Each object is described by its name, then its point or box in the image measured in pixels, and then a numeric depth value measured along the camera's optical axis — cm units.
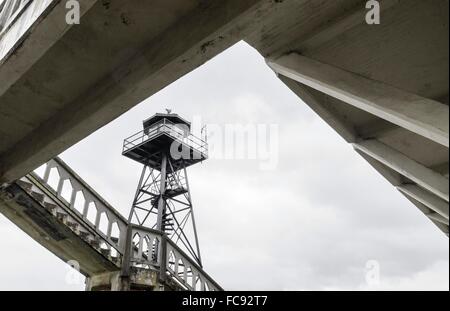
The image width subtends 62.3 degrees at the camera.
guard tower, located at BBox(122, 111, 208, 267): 1658
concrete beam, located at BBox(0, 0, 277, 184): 304
